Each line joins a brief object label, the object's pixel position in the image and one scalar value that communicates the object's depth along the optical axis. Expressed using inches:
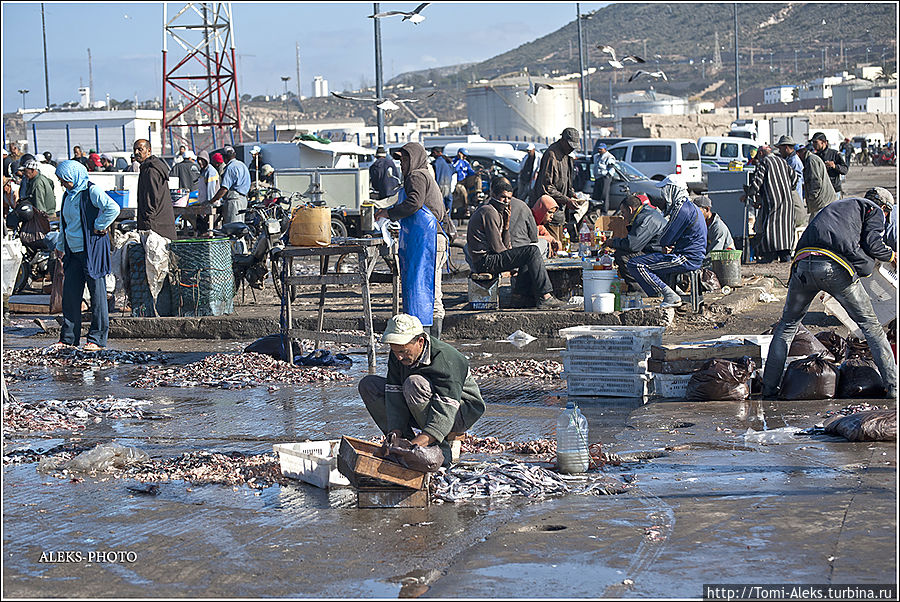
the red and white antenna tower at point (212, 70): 1501.0
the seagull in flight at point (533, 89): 1456.2
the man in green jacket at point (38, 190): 674.8
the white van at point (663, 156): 1197.7
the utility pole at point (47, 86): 2151.6
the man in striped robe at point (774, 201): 668.7
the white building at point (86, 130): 1795.0
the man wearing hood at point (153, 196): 538.9
